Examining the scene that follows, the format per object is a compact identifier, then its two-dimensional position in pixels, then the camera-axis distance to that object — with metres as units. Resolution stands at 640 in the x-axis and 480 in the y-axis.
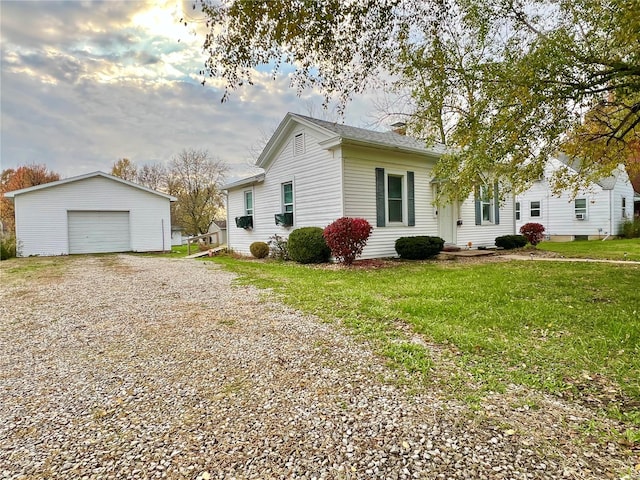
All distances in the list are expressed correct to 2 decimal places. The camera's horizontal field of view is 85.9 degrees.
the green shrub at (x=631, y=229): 18.61
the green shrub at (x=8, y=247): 14.39
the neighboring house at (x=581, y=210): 18.42
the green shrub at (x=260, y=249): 12.95
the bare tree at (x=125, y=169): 34.00
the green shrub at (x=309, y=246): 9.98
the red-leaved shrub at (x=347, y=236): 8.87
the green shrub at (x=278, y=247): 11.92
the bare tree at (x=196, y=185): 29.84
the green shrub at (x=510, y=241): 13.31
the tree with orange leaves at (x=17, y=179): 25.39
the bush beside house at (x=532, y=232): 14.21
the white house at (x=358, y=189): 10.04
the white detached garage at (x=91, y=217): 15.69
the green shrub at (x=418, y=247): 10.31
